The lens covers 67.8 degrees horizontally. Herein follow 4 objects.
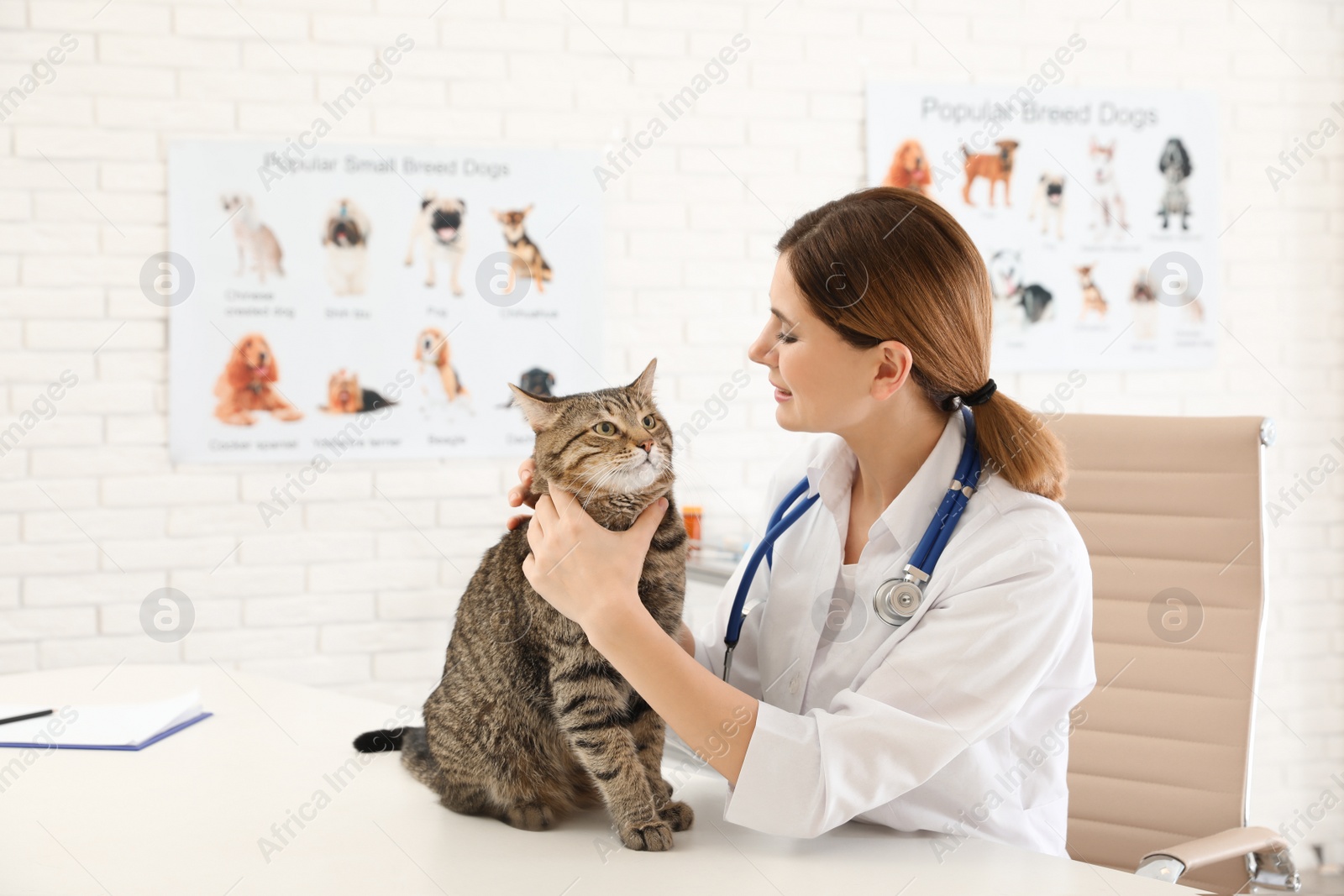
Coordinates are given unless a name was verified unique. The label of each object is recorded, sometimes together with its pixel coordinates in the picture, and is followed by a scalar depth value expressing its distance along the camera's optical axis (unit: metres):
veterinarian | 1.16
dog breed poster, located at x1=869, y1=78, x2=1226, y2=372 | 3.35
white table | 1.11
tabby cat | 1.22
